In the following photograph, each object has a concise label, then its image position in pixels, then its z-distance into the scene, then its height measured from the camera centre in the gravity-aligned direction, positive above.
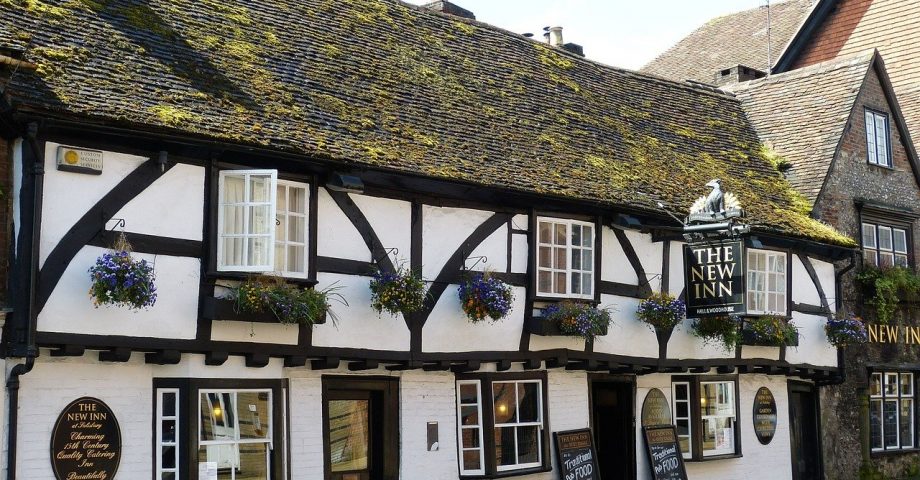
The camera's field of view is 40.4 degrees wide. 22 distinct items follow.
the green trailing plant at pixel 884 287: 22.78 +1.67
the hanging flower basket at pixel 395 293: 14.53 +0.98
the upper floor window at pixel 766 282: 20.05 +1.55
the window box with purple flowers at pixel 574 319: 16.59 +0.78
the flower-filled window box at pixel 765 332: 19.62 +0.72
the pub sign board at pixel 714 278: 18.08 +1.47
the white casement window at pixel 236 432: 13.44 -0.59
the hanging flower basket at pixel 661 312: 18.03 +0.95
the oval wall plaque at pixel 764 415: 20.83 -0.61
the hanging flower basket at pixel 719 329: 18.98 +0.74
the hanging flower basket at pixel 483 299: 15.43 +0.97
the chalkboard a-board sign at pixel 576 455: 17.38 -1.08
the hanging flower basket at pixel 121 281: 11.95 +0.92
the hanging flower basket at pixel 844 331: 21.19 +0.80
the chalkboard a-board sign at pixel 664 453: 18.78 -1.13
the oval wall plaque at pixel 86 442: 12.14 -0.64
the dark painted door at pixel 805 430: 21.77 -0.91
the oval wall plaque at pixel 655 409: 19.16 -0.48
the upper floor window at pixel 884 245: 23.50 +2.53
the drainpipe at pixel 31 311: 11.70 +0.61
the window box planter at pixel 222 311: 13.11 +0.69
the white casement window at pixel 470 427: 16.31 -0.64
